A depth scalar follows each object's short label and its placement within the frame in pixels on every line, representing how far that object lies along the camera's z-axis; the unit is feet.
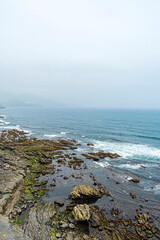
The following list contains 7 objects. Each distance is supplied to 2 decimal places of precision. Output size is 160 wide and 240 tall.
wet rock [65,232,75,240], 52.07
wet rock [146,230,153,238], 55.70
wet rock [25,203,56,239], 53.26
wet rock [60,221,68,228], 56.90
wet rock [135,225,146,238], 55.51
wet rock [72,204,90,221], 59.47
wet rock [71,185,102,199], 76.82
